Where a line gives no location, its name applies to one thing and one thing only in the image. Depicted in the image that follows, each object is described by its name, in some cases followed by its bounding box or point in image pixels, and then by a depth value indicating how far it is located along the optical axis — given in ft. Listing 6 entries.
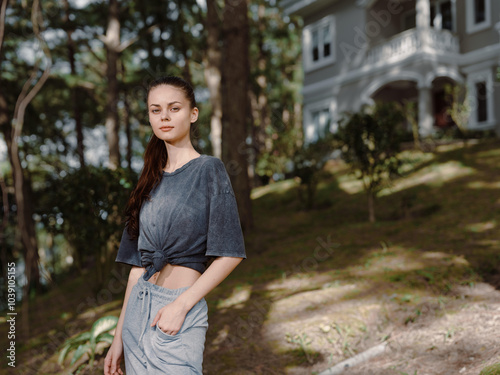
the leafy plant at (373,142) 33.68
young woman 5.98
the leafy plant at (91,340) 13.99
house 55.11
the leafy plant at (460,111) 52.16
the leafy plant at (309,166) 42.42
